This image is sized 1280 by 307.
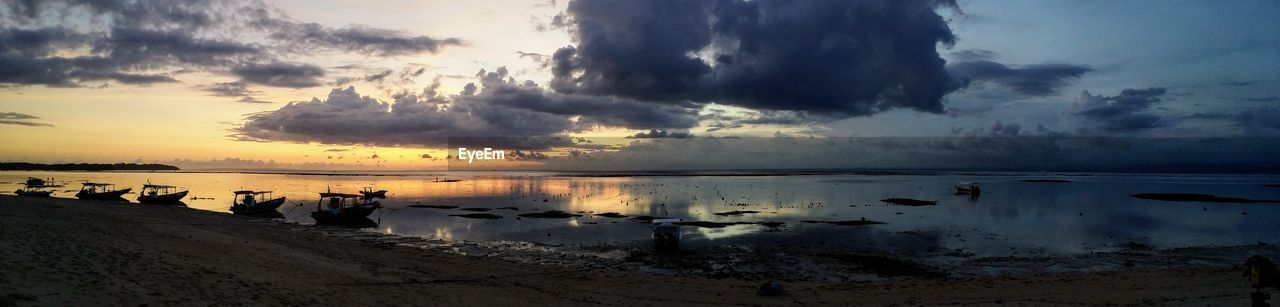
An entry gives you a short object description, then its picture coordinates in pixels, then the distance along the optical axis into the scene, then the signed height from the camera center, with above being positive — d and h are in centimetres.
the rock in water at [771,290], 1741 -357
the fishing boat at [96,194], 5884 -199
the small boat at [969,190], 7278 -273
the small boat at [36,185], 7369 -129
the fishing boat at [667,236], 2867 -324
